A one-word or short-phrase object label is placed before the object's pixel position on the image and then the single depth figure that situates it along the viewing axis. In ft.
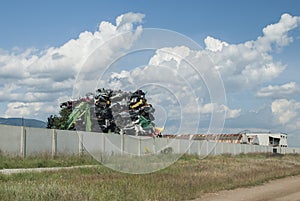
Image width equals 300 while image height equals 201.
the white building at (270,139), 320.50
